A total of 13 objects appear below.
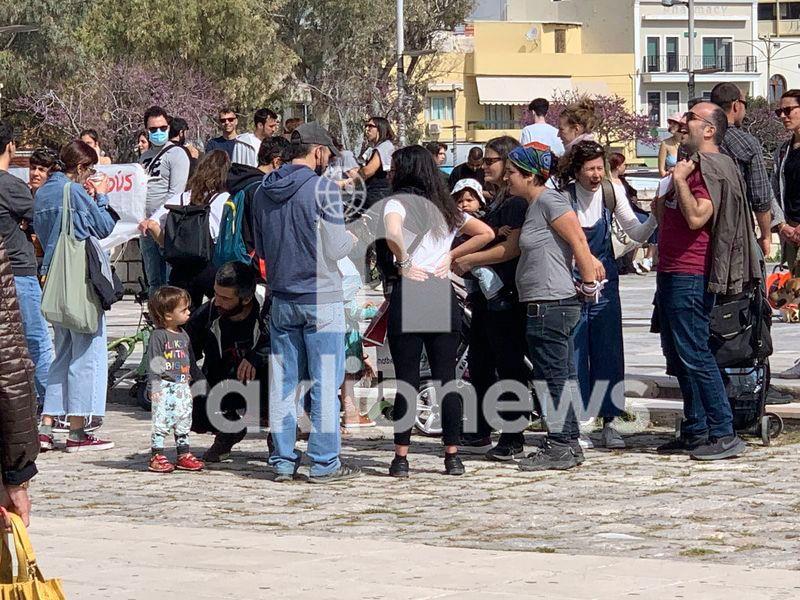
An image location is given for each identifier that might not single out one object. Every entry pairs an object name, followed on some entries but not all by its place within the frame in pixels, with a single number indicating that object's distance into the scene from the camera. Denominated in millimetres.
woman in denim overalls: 10609
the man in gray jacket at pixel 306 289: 9719
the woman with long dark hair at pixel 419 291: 9836
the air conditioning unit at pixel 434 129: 70062
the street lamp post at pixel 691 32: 64856
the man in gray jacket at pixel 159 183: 13102
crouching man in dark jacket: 10414
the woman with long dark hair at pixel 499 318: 10305
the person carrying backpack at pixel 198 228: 11961
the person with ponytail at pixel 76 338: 11125
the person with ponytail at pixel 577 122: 11883
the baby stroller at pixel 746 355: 10164
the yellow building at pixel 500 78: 101938
